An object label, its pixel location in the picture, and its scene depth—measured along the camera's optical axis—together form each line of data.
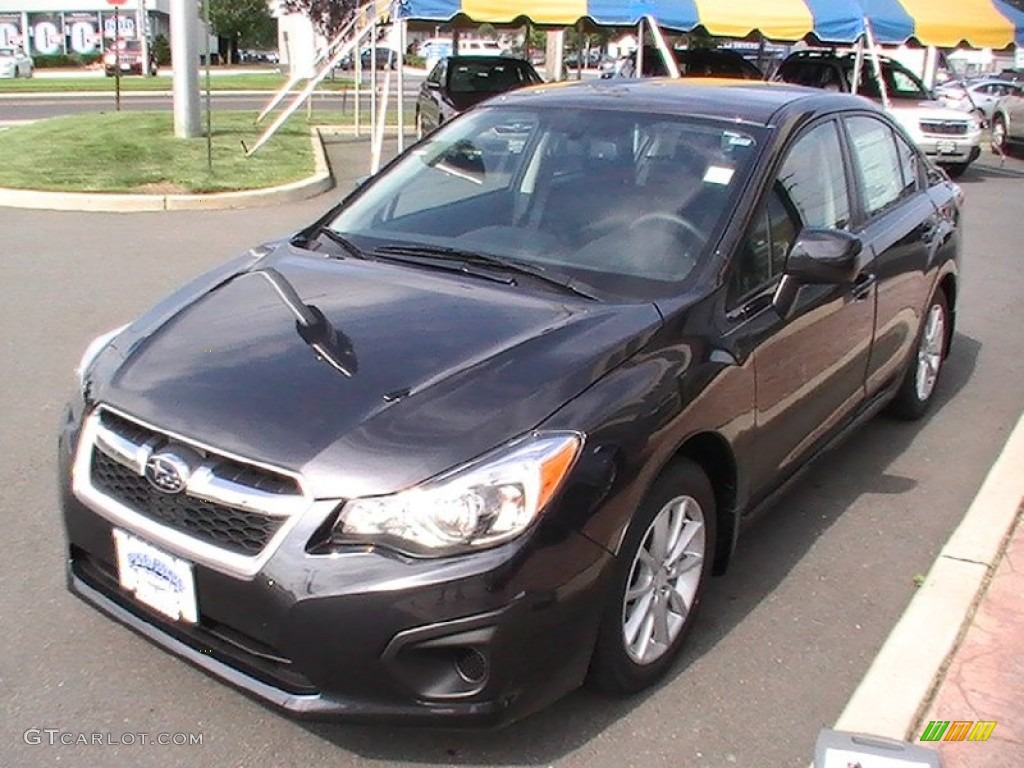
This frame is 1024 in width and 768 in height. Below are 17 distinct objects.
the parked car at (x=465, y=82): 17.17
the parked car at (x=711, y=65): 19.27
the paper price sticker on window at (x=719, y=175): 3.77
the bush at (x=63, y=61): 54.78
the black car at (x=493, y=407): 2.55
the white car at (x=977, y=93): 27.67
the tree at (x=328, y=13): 29.33
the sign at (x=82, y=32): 59.19
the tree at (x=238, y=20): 64.94
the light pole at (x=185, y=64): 15.29
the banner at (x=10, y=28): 58.03
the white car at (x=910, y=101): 16.69
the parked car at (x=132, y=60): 45.78
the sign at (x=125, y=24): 59.46
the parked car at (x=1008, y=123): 20.80
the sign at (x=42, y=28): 58.75
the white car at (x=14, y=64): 43.75
